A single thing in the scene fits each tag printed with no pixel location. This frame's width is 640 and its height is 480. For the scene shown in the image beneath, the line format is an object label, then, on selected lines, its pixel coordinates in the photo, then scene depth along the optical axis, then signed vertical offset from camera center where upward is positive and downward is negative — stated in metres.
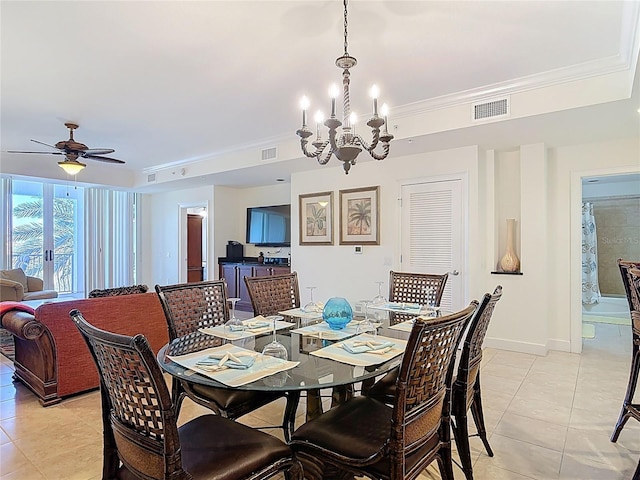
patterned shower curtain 7.42 -0.22
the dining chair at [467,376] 1.93 -0.72
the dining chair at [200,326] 2.06 -0.55
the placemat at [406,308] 2.78 -0.51
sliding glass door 7.26 +0.22
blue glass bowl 2.34 -0.44
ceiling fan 4.60 +1.13
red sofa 3.10 -0.78
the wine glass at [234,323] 2.40 -0.50
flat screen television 7.25 +0.34
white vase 4.75 -0.16
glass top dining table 1.55 -0.55
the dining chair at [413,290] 2.91 -0.42
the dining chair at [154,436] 1.21 -0.72
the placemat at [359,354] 1.79 -0.55
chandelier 2.38 +0.73
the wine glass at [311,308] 2.92 -0.51
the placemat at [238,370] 1.55 -0.54
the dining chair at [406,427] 1.40 -0.81
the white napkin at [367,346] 1.92 -0.53
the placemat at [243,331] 2.25 -0.54
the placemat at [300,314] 2.79 -0.53
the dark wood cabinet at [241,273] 7.04 -0.58
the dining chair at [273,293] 3.05 -0.42
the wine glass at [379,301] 3.10 -0.48
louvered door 4.79 +0.13
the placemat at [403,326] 2.48 -0.56
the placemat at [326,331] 2.21 -0.54
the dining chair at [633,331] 2.29 -0.57
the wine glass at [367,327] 2.34 -0.53
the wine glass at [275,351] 1.83 -0.53
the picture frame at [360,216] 5.47 +0.39
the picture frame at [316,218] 5.99 +0.40
